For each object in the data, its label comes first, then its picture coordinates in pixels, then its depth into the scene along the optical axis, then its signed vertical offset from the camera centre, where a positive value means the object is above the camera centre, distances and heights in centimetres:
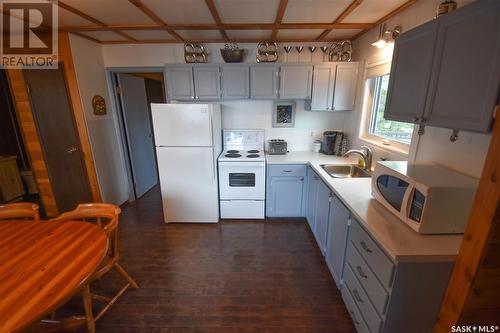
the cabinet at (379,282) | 104 -93
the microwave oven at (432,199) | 107 -44
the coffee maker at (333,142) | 296 -40
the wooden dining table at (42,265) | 94 -82
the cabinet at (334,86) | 269 +33
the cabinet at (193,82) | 273 +40
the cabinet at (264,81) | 271 +40
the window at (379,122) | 204 -10
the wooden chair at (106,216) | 159 -80
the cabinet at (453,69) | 91 +22
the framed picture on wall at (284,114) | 312 -1
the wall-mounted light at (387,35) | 192 +70
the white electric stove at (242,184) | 271 -91
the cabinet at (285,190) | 271 -99
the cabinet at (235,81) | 272 +41
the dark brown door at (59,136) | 253 -28
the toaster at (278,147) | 309 -48
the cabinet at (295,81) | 270 +40
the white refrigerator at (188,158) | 249 -55
